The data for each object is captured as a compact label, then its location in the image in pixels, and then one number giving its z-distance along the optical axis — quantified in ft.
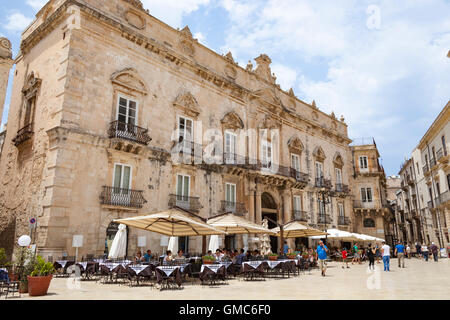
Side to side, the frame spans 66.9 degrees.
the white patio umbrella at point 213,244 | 53.26
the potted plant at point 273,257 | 46.03
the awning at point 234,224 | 44.27
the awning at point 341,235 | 77.98
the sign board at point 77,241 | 43.47
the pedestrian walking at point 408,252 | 98.48
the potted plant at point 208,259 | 37.55
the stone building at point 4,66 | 52.31
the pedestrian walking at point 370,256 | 54.95
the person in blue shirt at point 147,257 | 41.23
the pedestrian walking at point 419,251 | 99.94
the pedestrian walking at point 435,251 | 79.77
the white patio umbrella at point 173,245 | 49.85
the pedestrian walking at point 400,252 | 59.23
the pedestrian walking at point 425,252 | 83.05
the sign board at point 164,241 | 53.42
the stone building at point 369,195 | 112.16
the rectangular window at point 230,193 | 68.60
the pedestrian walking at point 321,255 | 46.56
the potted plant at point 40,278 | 26.55
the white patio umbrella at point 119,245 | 42.56
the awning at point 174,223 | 36.39
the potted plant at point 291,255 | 52.75
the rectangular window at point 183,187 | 59.26
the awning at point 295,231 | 57.36
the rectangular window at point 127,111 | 54.03
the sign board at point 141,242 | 50.75
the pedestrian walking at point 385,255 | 53.11
